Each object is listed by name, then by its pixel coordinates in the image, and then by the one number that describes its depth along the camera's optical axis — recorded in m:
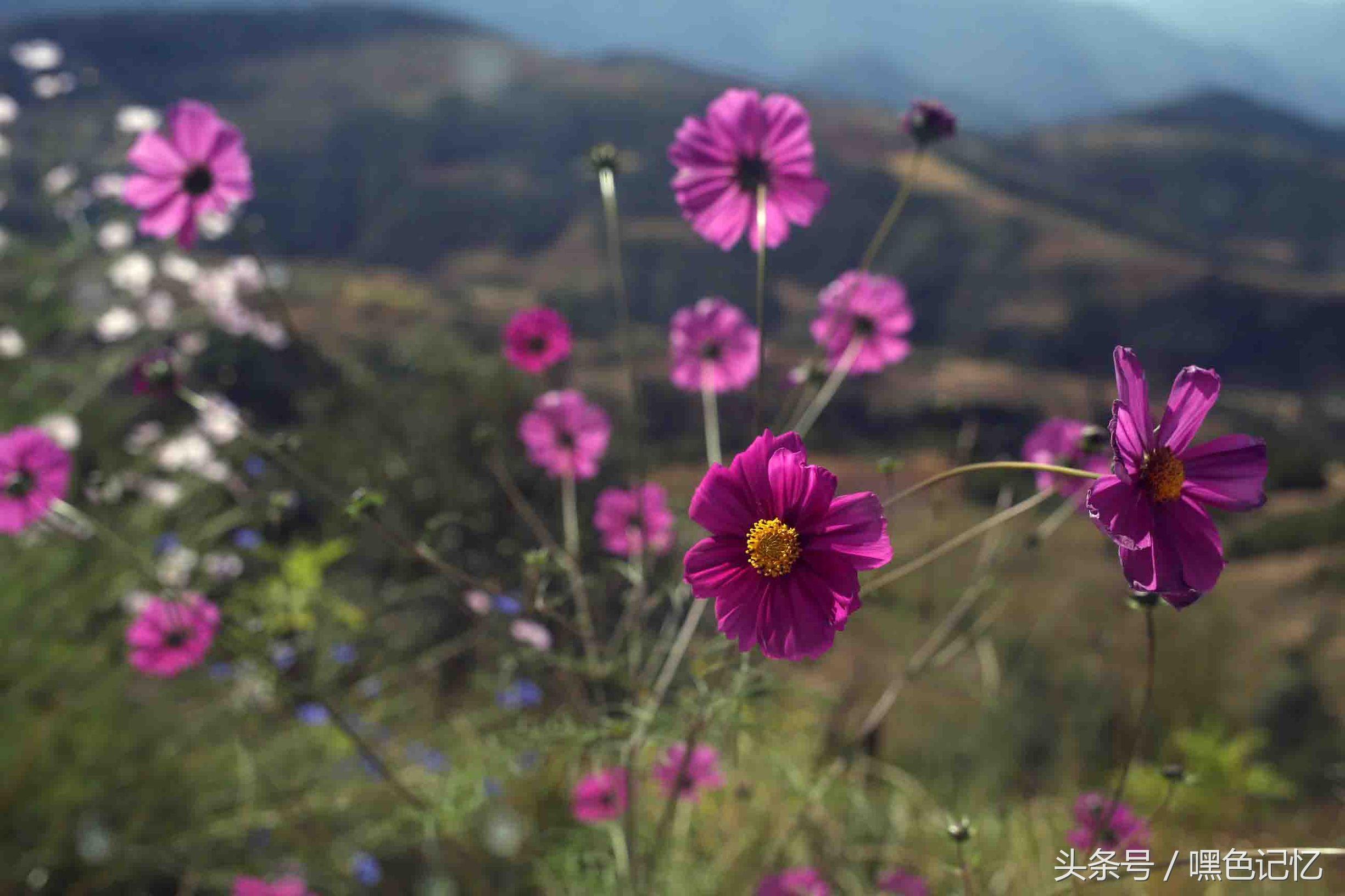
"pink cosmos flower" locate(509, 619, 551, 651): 1.29
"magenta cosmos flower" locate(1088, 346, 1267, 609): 0.67
